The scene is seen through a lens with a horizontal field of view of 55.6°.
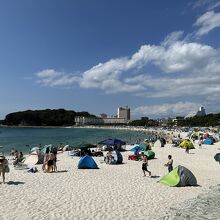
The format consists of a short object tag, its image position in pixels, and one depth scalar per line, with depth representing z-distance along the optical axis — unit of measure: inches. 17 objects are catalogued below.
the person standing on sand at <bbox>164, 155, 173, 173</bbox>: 441.8
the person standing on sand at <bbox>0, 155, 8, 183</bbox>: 376.4
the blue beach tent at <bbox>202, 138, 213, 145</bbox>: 1167.0
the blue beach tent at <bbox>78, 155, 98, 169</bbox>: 515.2
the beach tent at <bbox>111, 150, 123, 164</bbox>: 589.0
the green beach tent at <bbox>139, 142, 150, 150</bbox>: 827.1
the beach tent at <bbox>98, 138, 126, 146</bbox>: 824.2
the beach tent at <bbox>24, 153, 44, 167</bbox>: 579.9
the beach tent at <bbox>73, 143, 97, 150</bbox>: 762.6
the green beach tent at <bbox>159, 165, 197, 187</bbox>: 376.8
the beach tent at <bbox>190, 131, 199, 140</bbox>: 1493.4
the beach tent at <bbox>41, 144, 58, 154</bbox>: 764.6
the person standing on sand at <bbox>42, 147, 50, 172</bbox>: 488.9
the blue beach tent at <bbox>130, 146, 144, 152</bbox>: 791.7
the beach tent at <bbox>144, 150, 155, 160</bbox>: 674.0
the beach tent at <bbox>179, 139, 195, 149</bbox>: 929.7
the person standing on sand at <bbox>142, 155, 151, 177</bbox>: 443.2
